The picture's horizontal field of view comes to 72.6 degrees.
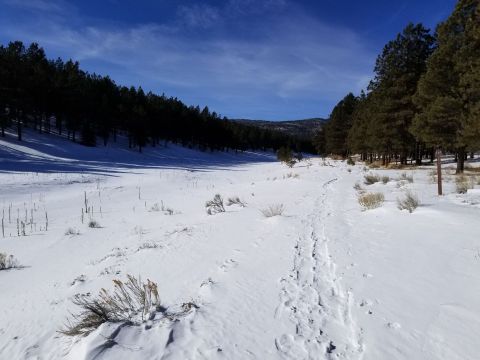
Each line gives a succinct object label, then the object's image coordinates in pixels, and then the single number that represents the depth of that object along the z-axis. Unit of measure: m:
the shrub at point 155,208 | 12.68
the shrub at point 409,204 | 8.39
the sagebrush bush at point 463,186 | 11.05
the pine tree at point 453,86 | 16.91
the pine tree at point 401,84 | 25.69
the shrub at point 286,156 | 40.73
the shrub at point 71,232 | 9.16
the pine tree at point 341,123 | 54.94
